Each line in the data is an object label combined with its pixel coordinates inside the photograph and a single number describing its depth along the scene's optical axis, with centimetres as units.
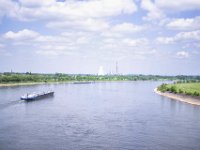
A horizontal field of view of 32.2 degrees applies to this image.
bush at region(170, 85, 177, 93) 9568
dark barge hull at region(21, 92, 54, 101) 7770
